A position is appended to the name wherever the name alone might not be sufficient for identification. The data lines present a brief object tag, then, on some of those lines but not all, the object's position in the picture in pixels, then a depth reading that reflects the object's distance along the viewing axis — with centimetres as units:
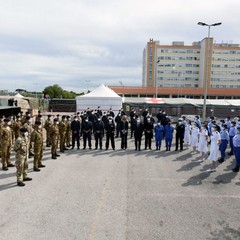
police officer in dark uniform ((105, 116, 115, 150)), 1471
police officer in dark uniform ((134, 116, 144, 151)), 1498
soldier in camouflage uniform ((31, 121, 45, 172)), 1009
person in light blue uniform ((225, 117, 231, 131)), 1706
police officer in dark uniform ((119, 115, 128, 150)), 1497
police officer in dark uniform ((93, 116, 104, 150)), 1504
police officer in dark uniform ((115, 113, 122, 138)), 1900
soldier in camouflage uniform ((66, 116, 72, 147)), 1515
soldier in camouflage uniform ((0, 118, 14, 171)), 1042
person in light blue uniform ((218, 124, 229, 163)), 1258
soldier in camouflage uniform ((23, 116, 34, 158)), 1207
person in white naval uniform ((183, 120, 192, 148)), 1687
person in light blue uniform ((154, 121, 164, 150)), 1514
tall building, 9488
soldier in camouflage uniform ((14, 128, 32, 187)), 838
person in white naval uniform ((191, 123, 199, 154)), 1430
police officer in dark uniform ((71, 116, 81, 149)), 1489
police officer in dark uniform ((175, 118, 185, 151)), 1473
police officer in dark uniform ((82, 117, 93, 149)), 1503
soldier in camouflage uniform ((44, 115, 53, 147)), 1419
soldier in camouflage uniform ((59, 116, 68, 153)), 1385
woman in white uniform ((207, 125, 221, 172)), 1054
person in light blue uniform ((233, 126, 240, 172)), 1083
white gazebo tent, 2528
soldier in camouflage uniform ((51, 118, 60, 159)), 1214
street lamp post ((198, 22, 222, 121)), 2439
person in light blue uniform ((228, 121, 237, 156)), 1429
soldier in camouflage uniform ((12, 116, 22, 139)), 1416
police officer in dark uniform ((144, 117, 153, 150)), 1519
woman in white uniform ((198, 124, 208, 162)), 1252
